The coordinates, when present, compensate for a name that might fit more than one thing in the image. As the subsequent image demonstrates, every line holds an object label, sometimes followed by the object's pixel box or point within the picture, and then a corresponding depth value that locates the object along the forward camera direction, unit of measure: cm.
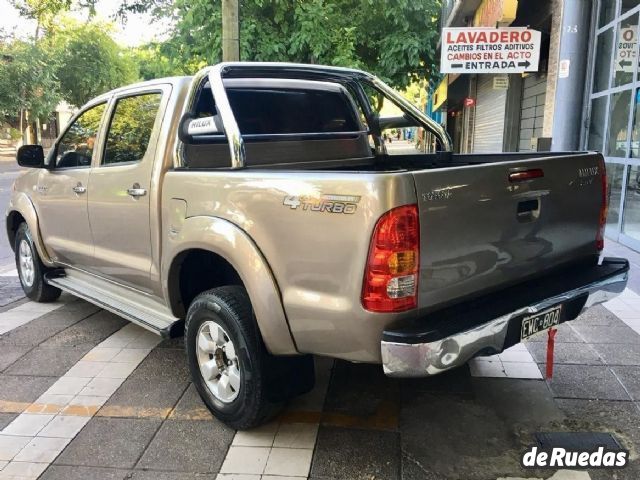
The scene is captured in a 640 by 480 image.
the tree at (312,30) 1212
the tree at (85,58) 3347
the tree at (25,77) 2872
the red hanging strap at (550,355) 355
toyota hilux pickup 249
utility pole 732
